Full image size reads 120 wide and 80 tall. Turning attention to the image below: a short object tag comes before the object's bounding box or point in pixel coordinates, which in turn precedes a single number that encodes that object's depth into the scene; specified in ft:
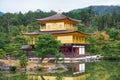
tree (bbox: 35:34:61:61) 108.25
